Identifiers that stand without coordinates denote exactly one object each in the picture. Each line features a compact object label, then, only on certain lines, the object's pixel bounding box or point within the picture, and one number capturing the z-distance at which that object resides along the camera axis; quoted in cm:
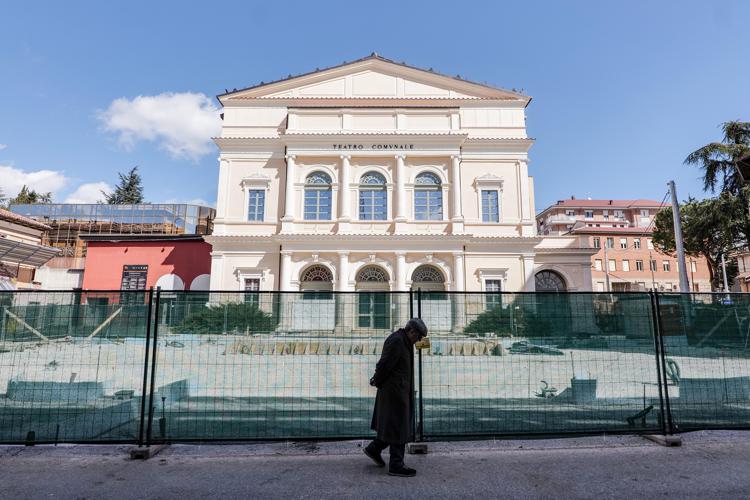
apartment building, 6253
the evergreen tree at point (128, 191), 5731
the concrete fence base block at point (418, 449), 488
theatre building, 2366
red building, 2650
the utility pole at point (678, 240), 1939
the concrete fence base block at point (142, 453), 470
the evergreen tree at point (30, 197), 5671
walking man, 421
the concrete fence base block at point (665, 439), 505
